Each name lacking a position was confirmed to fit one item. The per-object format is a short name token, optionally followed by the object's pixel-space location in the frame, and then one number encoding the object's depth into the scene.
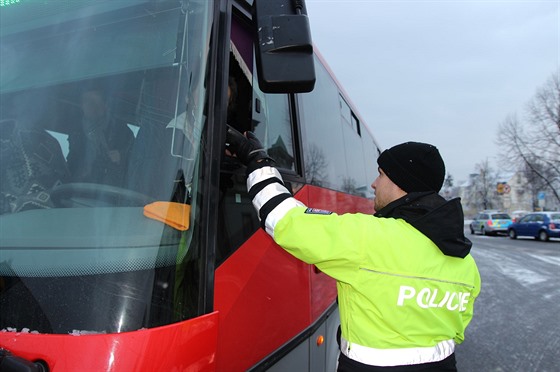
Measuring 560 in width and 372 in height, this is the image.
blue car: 21.61
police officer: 1.61
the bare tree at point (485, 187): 64.50
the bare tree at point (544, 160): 33.41
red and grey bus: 1.27
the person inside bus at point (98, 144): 1.47
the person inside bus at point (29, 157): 1.51
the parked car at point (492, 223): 29.25
